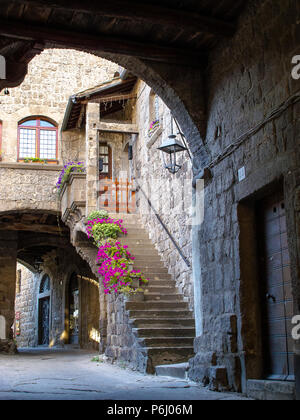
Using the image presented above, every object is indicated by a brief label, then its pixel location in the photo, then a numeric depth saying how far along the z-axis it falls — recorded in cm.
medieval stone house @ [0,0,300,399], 472
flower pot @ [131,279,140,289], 950
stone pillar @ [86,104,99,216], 1192
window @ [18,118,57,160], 1524
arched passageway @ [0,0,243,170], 517
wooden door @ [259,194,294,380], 479
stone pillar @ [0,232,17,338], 1554
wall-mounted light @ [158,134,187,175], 858
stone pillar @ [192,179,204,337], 621
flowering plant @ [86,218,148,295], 941
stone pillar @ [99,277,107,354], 1189
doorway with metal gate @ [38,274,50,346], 2112
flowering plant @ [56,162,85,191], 1276
